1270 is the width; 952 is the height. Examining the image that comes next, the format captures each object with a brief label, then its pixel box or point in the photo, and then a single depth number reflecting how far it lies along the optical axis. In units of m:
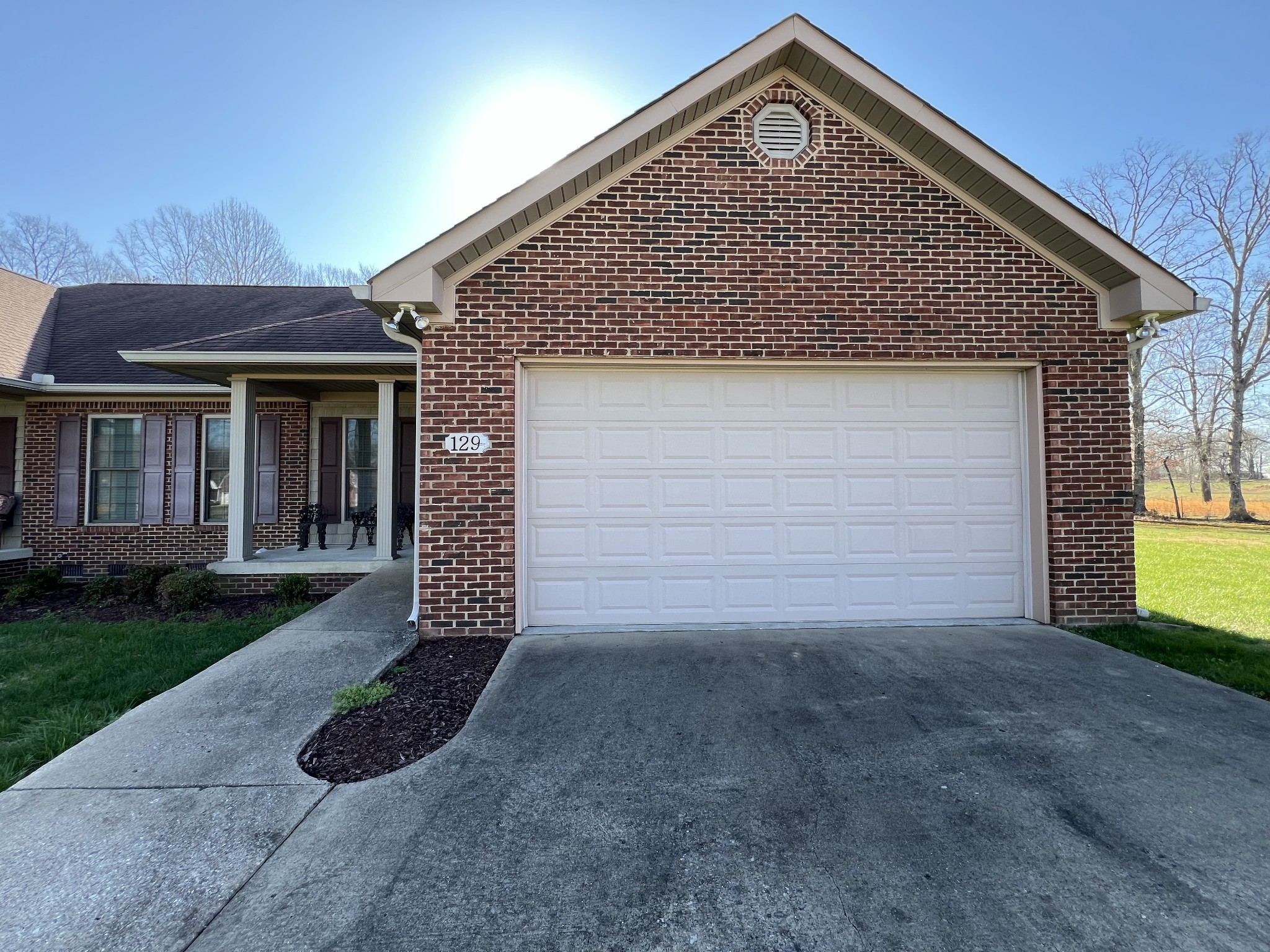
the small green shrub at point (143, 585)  8.31
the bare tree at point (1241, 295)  23.69
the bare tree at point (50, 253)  25.44
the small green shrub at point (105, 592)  8.29
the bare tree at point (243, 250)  25.58
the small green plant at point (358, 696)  4.03
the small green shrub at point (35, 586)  8.51
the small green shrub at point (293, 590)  8.12
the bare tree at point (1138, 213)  23.69
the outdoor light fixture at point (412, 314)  5.25
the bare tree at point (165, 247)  25.34
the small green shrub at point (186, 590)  7.88
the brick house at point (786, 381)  5.46
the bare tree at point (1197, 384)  24.56
